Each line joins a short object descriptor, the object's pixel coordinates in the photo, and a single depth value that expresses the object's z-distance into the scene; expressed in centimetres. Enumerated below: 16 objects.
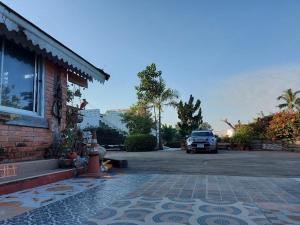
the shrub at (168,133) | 2778
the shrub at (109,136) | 1978
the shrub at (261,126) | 1831
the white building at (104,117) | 2677
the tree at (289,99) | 2814
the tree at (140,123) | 2196
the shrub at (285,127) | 1655
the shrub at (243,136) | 1764
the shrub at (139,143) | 1729
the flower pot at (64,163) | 490
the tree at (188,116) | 2709
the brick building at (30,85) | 398
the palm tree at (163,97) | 2259
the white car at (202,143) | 1403
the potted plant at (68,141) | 525
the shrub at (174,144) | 2366
